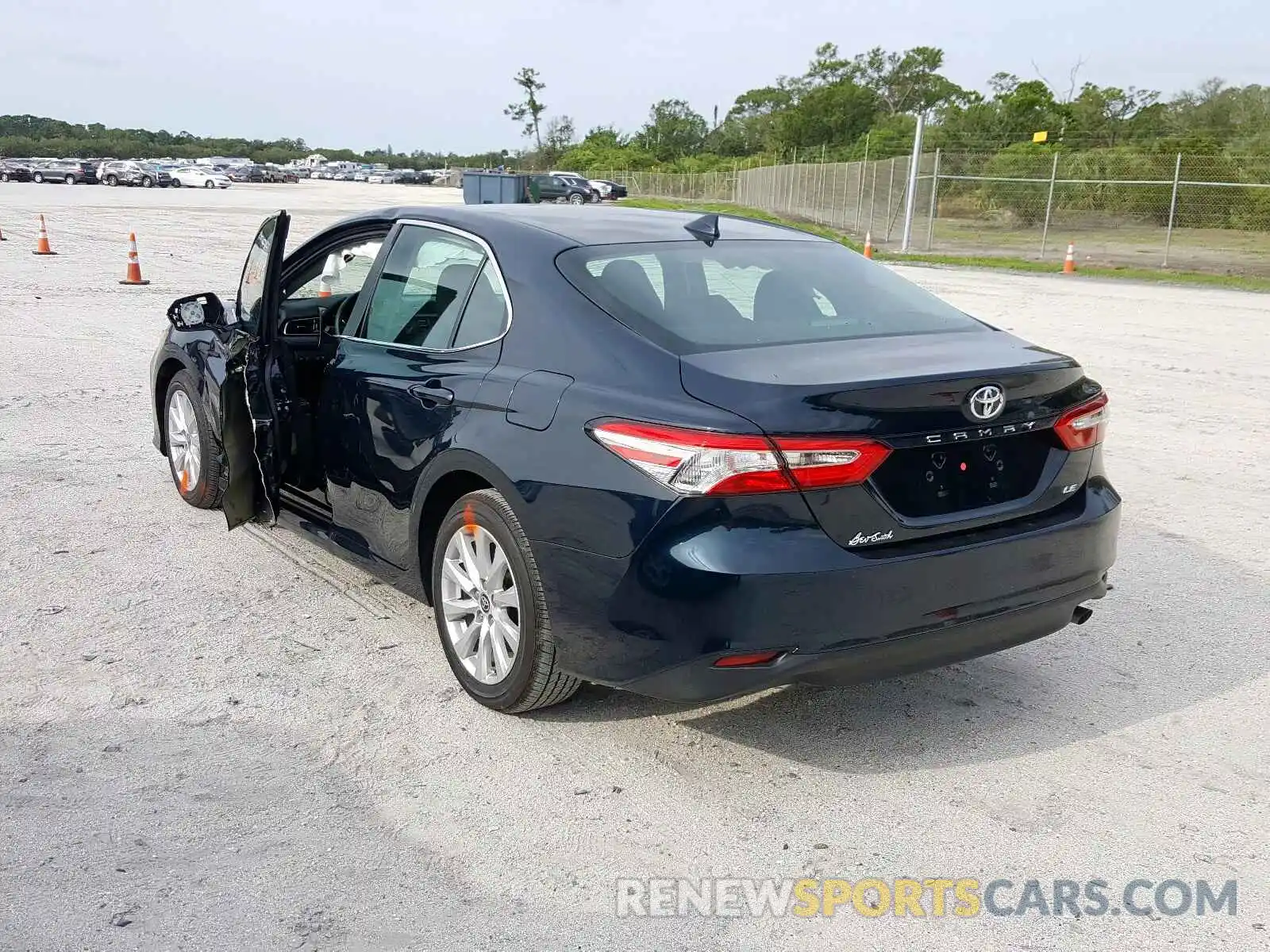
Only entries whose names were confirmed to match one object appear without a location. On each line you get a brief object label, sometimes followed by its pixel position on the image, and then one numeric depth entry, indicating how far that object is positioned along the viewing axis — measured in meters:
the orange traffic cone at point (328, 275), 5.65
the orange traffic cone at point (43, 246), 21.03
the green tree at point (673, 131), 121.19
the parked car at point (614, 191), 61.18
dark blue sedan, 3.25
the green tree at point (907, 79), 103.43
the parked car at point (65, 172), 72.25
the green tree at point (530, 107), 129.50
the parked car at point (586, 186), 59.19
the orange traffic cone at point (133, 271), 16.69
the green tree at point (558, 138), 131.50
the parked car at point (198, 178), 73.24
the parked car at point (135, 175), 70.86
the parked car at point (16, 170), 73.38
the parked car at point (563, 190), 54.88
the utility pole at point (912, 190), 30.36
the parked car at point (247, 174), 94.88
